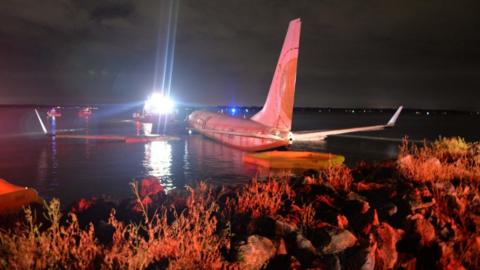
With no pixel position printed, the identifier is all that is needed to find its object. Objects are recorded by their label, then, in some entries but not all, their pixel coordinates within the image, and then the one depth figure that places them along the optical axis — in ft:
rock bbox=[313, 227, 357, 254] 19.35
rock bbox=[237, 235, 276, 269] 17.29
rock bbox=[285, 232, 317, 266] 18.64
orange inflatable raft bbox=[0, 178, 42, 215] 31.50
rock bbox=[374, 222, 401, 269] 19.08
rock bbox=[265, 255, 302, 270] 17.02
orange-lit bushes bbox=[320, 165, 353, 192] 32.16
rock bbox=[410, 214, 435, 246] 21.36
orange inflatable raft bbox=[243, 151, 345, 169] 74.69
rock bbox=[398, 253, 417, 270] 19.20
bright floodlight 215.72
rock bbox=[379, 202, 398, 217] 24.56
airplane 87.15
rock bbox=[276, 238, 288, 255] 18.66
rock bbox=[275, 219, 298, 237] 20.36
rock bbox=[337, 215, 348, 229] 21.81
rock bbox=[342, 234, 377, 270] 17.81
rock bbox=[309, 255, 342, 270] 17.21
